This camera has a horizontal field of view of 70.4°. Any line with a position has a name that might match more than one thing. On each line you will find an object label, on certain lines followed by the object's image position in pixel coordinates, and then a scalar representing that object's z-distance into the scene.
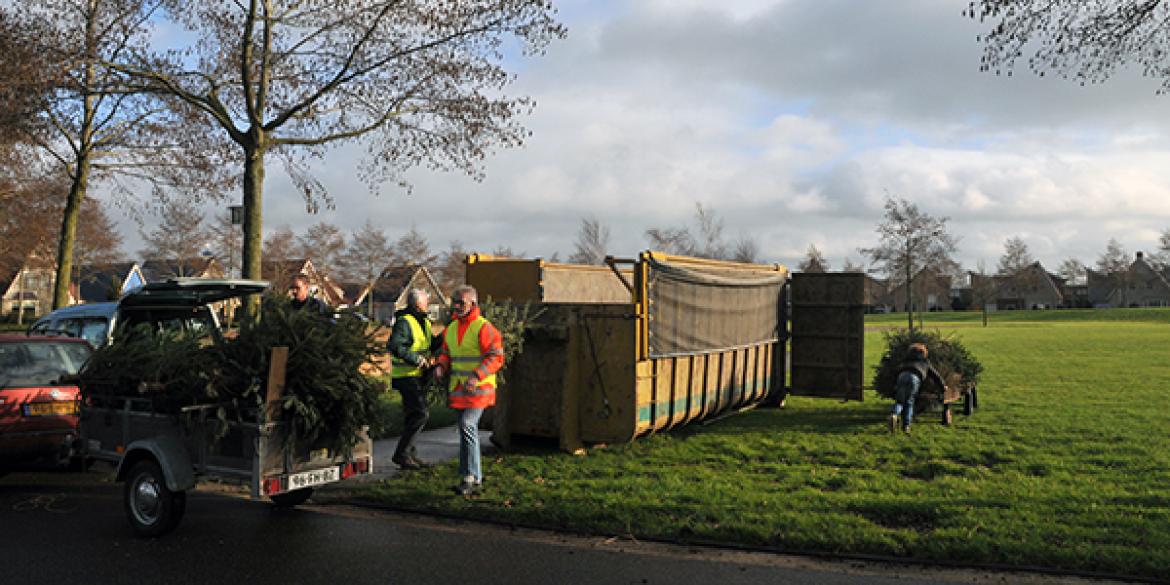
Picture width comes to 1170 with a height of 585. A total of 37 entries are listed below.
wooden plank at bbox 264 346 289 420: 5.98
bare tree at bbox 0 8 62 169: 14.60
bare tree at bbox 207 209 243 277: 42.88
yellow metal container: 8.83
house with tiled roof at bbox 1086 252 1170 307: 104.00
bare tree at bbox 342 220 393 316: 54.50
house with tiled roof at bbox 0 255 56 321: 42.13
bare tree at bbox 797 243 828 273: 63.75
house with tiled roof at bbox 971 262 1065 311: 107.25
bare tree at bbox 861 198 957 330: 35.44
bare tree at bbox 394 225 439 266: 55.94
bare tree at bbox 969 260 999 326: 64.12
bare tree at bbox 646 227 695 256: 53.19
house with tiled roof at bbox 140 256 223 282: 47.97
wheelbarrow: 10.94
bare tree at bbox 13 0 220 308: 15.06
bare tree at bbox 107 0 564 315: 15.51
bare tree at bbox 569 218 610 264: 56.78
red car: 7.81
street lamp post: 15.46
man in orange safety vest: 7.24
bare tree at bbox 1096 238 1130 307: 84.31
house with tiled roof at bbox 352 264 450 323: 57.31
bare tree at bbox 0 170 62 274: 28.55
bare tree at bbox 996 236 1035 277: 74.44
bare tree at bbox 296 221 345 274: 50.21
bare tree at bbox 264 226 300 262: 46.44
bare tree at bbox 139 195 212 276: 45.72
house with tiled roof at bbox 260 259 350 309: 43.67
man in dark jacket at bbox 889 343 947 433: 10.48
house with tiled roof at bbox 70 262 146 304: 53.07
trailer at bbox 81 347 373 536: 6.00
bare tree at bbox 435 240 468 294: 62.22
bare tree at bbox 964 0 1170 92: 8.48
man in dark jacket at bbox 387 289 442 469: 7.78
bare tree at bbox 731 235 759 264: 58.47
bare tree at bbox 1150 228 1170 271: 76.00
